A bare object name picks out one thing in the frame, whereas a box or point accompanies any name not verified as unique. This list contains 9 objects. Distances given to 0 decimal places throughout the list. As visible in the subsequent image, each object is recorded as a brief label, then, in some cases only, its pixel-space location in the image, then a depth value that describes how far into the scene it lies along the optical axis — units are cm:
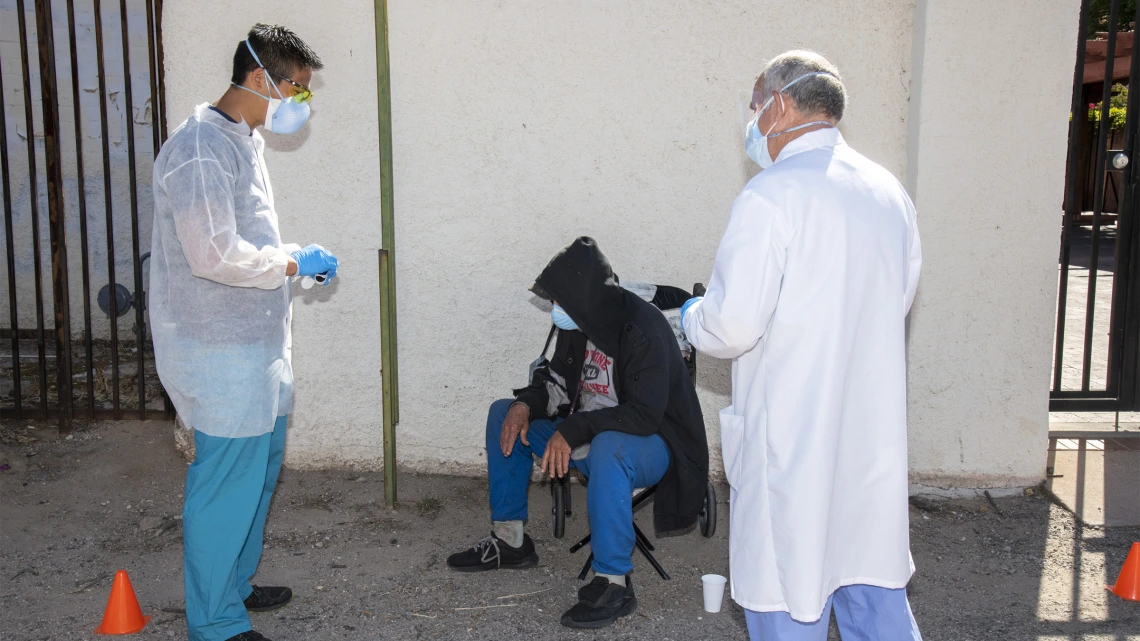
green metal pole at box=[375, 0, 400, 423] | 408
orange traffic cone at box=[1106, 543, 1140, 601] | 368
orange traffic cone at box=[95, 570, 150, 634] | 341
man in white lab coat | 247
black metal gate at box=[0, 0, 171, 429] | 605
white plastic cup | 363
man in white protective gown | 293
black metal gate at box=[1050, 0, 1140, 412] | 482
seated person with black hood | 358
